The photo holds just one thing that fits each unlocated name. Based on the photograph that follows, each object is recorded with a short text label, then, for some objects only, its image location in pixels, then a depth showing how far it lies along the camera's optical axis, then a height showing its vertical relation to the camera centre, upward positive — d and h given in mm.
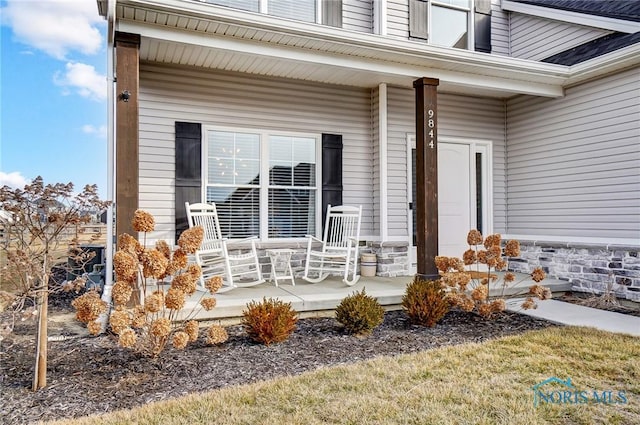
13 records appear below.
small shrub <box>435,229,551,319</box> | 3863 -548
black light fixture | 3697 +1076
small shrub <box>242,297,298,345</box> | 3225 -779
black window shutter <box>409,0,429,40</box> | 6383 +2975
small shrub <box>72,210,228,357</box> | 2627 -476
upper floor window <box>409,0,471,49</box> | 6418 +3015
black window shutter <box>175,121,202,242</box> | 4996 +605
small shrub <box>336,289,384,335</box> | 3514 -787
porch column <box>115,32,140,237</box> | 3674 +648
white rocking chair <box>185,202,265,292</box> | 4531 -371
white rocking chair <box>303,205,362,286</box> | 5156 -291
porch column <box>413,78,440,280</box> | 4797 +439
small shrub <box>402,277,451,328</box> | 3779 -762
